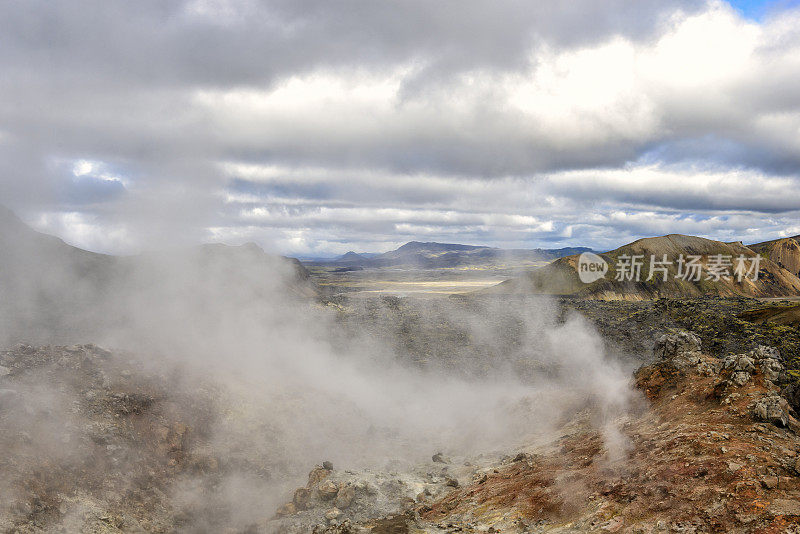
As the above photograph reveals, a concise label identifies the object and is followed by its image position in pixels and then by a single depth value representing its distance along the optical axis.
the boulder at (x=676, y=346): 17.48
